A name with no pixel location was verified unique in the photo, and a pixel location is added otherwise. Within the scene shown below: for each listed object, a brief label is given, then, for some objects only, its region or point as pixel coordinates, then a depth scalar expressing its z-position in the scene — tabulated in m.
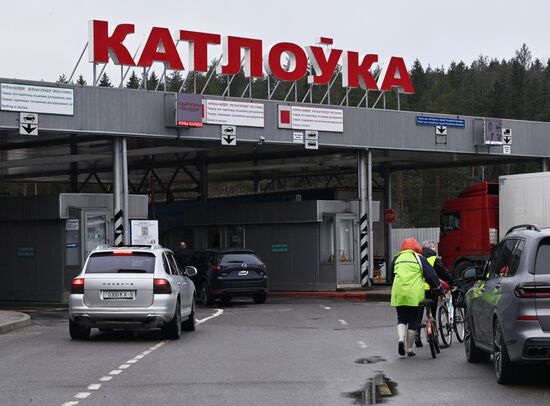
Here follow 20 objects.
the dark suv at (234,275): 29.47
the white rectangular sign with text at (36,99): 26.39
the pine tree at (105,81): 108.51
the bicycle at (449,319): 16.73
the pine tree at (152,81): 106.00
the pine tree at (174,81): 107.54
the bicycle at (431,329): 15.00
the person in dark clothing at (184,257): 31.78
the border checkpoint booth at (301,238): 35.12
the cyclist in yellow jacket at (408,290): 14.96
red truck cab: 33.66
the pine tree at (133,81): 112.94
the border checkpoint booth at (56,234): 30.86
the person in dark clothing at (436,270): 15.89
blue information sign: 35.94
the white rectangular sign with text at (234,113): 30.58
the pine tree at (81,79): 105.94
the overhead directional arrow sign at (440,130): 36.38
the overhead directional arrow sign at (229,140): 30.78
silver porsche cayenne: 17.67
